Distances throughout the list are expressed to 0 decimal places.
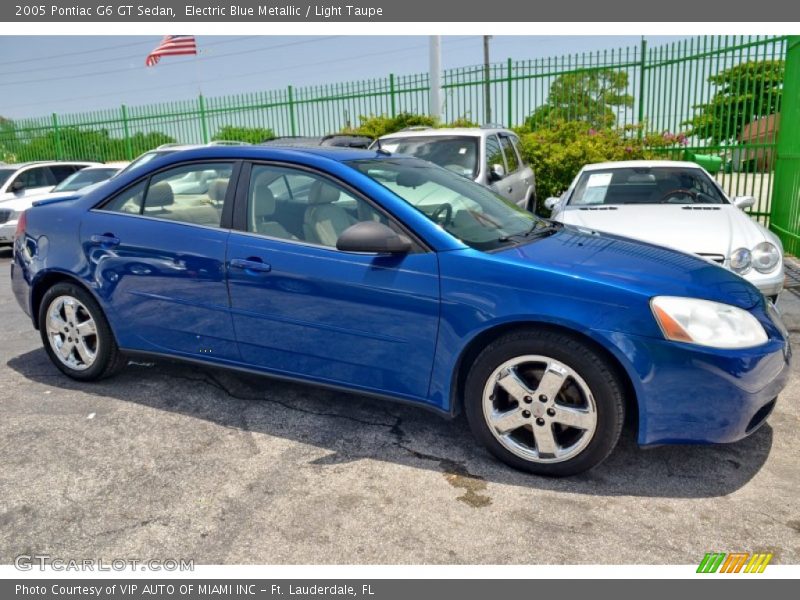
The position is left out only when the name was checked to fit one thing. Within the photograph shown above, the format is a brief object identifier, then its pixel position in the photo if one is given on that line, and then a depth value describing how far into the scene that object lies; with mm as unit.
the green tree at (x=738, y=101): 9273
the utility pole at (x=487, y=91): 12906
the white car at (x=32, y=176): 11039
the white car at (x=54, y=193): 10242
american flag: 18125
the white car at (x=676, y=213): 4977
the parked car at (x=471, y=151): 7801
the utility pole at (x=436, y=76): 12711
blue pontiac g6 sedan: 2865
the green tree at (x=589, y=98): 11945
